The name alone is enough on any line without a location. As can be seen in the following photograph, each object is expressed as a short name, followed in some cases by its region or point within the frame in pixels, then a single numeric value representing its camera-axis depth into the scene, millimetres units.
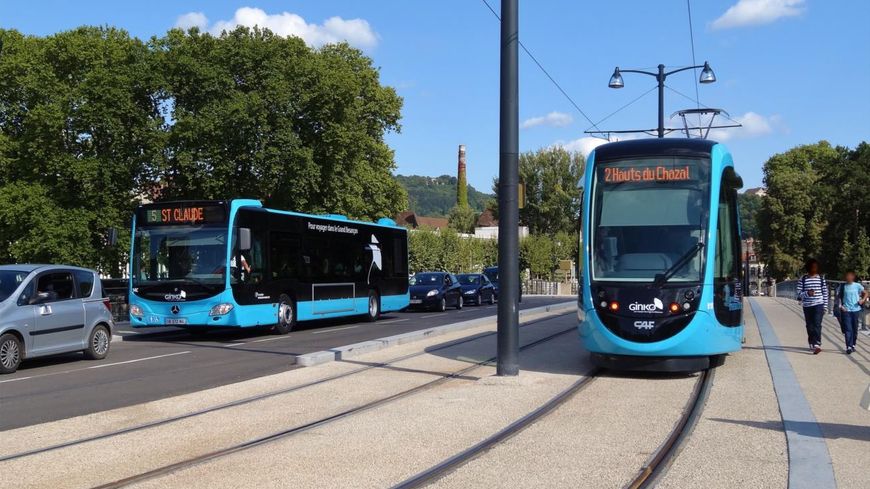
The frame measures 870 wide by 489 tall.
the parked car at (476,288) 38125
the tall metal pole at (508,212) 11523
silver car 13242
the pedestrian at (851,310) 14758
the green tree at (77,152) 32250
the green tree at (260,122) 31891
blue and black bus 18328
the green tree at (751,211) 83850
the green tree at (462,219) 109000
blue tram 10969
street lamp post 25109
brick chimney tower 119062
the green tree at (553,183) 86375
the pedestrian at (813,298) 14188
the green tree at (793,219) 74500
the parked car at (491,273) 52906
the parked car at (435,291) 33000
